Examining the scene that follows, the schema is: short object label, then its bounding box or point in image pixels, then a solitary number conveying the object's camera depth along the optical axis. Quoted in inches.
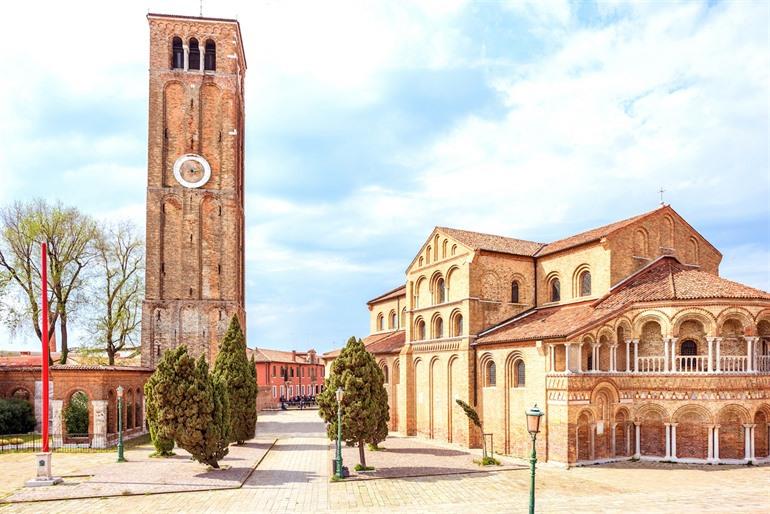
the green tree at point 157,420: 909.2
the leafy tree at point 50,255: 1626.5
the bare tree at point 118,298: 1764.3
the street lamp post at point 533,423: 566.9
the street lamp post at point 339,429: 903.1
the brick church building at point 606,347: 1018.7
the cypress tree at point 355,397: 968.3
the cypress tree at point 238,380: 1254.9
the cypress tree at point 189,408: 896.3
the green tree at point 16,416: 1390.3
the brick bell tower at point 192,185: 1717.5
